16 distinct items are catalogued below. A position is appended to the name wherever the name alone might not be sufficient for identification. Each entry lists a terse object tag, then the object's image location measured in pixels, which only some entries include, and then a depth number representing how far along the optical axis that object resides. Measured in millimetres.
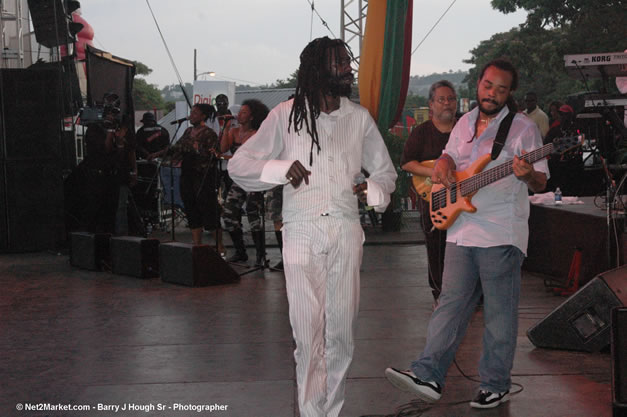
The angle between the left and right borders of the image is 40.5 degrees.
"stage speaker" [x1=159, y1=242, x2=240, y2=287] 9156
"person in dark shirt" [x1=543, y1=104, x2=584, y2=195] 12766
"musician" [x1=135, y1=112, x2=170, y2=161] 15234
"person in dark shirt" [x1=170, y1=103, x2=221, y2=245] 10336
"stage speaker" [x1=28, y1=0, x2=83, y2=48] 13516
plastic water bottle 9211
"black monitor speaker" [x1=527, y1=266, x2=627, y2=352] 5398
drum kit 14641
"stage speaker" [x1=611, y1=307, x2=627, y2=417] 4051
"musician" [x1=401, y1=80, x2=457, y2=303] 6820
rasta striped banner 10203
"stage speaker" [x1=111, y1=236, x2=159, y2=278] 9875
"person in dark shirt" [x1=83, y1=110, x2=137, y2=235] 11773
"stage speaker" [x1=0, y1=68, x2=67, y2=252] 12656
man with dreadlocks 4027
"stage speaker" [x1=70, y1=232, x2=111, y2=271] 10633
